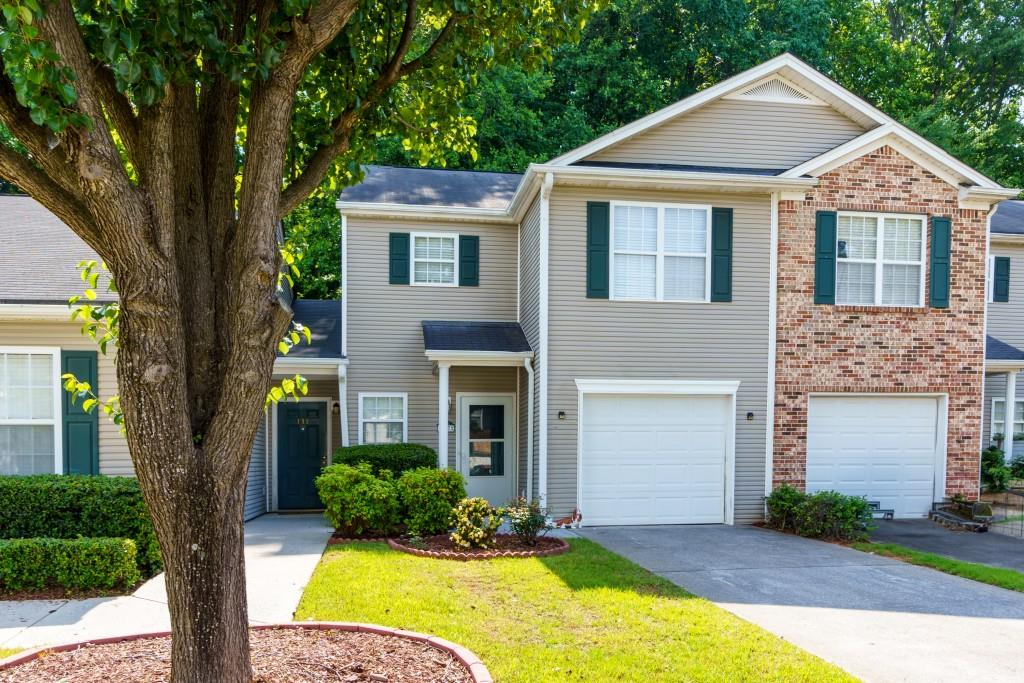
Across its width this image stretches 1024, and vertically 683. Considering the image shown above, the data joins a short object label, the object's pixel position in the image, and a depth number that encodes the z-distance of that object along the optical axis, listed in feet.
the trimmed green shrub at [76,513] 25.84
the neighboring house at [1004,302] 51.19
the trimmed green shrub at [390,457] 36.45
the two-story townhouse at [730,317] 37.11
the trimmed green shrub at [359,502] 32.27
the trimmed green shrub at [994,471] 46.91
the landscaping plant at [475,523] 29.89
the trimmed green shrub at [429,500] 32.22
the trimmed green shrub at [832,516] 34.17
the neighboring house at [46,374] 32.37
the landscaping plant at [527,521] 30.27
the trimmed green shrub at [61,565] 23.12
